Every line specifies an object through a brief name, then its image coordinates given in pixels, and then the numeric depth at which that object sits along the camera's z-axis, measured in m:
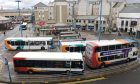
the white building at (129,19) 72.88
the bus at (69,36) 55.97
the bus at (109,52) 28.56
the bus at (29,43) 42.34
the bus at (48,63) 26.28
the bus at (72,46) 33.62
